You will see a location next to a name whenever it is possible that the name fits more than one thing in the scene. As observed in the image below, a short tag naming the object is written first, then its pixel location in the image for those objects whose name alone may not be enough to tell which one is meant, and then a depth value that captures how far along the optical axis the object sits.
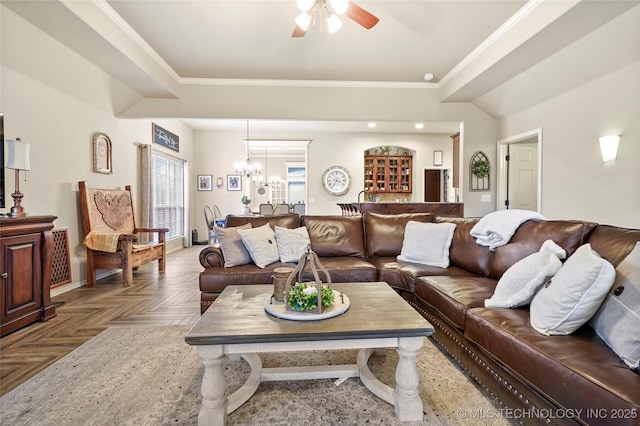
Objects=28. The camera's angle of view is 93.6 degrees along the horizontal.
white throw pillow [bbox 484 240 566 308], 1.56
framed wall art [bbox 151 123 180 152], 5.57
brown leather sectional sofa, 1.04
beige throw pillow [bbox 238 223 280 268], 2.74
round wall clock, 7.63
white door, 5.01
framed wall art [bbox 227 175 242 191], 7.73
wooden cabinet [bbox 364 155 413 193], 7.89
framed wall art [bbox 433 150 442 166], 7.79
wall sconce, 3.12
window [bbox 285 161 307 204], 10.16
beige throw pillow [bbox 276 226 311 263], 2.85
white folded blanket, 2.33
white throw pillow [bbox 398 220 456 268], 2.79
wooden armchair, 3.63
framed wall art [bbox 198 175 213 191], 7.66
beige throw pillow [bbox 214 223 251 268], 2.74
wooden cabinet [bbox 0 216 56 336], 2.30
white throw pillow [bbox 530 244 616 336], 1.23
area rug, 1.44
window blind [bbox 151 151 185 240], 5.84
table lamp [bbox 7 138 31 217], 2.48
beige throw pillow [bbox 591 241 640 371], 1.09
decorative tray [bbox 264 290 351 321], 1.46
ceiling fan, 2.28
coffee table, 1.32
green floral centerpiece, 1.51
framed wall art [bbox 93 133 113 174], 3.92
